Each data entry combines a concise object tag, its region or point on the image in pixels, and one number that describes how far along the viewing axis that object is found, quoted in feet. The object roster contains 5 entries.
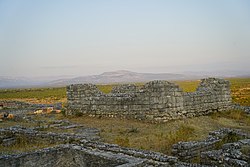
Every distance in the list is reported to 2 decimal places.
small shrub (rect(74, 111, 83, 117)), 63.10
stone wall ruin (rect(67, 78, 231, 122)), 50.88
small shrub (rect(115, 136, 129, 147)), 36.43
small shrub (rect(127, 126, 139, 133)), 45.18
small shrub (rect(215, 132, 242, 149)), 35.06
